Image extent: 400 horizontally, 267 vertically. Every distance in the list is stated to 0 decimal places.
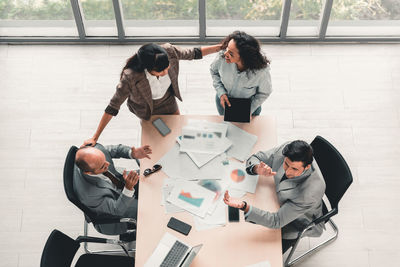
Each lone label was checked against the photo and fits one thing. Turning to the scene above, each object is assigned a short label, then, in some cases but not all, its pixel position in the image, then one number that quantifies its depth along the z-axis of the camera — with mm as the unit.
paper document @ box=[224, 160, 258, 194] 2971
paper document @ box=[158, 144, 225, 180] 3025
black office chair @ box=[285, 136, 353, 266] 2932
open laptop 2681
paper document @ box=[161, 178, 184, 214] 2880
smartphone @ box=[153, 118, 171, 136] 3209
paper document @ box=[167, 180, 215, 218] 2883
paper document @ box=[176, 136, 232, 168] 3074
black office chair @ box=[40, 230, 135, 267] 2643
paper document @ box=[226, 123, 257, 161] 3115
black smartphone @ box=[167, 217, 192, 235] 2799
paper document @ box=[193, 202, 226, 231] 2816
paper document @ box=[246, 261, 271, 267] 2672
